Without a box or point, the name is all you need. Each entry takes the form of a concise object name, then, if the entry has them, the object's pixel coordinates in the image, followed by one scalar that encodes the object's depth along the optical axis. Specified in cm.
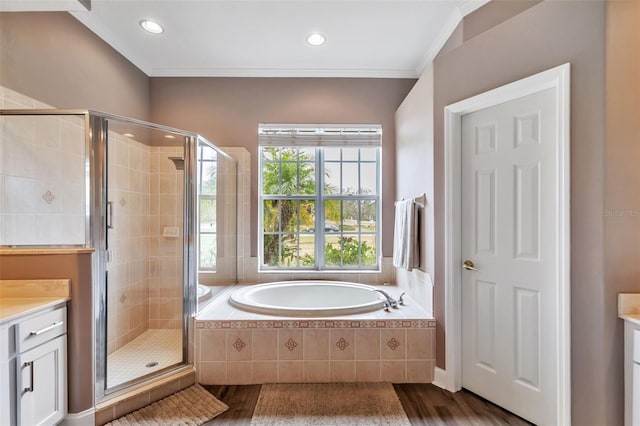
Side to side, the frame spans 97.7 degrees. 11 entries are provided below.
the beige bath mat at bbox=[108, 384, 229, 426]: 160
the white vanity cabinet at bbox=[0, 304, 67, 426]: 123
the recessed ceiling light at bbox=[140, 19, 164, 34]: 214
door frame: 140
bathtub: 258
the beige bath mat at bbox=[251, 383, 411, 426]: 161
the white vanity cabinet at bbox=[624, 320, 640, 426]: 123
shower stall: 160
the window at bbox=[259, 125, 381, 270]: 301
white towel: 223
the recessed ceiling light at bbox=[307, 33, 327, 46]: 227
